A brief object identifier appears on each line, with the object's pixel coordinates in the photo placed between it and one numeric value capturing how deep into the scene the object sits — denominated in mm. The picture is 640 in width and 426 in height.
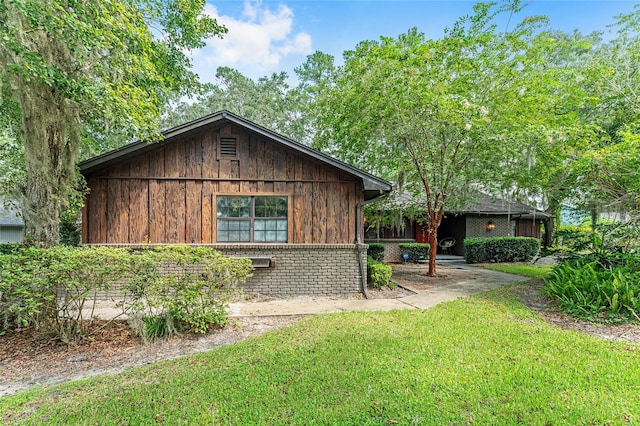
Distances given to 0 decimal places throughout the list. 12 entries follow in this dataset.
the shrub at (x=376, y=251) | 14023
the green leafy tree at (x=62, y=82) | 4203
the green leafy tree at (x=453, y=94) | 8086
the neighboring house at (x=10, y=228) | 18858
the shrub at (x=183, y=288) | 4828
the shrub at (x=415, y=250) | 15258
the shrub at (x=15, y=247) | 4873
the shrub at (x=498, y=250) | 14844
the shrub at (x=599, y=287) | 5730
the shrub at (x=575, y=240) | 7922
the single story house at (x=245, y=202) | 7402
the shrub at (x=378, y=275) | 8727
